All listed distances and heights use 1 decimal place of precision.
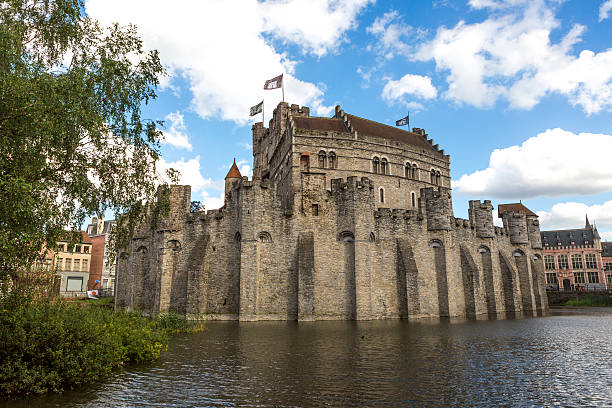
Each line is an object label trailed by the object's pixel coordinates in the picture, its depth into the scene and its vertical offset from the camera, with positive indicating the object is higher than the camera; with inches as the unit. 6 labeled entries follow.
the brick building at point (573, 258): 2920.8 +197.4
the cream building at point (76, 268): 2329.6 +126.0
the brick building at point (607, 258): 3009.4 +201.6
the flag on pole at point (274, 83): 1722.4 +855.6
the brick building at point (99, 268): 2481.5 +131.0
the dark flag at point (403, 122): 2035.8 +807.9
